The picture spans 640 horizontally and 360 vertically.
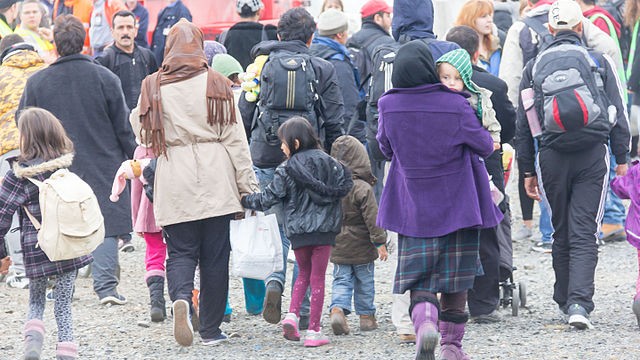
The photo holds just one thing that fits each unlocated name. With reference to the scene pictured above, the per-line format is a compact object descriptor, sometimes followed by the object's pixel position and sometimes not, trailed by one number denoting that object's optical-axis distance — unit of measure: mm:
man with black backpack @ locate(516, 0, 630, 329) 16000
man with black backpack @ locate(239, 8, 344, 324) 16891
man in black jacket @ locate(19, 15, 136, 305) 18484
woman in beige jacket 15062
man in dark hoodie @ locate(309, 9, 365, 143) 20922
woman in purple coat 13320
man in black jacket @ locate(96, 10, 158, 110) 23516
